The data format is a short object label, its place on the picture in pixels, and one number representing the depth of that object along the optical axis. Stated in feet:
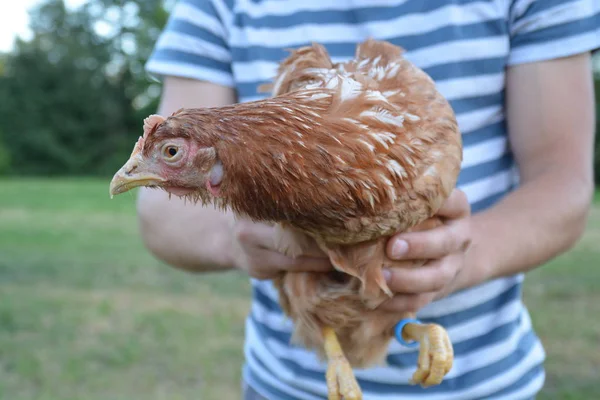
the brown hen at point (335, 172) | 1.86
